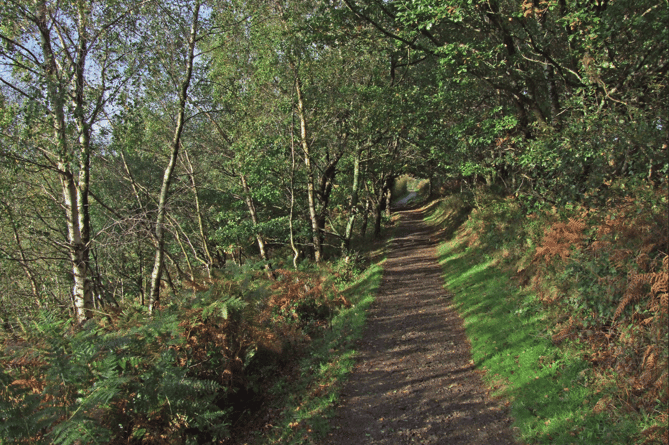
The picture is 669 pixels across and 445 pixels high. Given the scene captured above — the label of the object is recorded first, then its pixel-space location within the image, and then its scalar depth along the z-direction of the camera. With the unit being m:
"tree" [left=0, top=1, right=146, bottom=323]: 7.06
